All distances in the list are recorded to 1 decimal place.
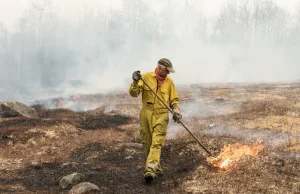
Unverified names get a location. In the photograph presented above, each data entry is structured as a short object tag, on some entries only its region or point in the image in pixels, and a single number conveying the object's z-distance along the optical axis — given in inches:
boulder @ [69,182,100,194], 269.3
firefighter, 286.4
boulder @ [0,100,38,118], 732.7
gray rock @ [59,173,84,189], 300.0
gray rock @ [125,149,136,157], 418.6
